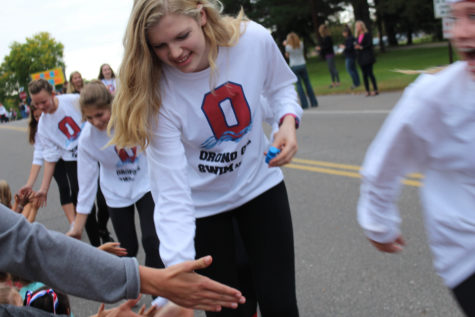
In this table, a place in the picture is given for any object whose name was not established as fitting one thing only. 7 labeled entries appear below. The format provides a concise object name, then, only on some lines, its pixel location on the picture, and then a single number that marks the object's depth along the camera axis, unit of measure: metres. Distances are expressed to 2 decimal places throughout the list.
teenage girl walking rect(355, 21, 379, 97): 12.18
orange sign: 60.50
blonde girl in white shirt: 2.06
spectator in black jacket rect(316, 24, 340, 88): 17.33
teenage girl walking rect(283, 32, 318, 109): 12.97
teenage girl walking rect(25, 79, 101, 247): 4.96
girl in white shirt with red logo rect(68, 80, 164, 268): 3.61
